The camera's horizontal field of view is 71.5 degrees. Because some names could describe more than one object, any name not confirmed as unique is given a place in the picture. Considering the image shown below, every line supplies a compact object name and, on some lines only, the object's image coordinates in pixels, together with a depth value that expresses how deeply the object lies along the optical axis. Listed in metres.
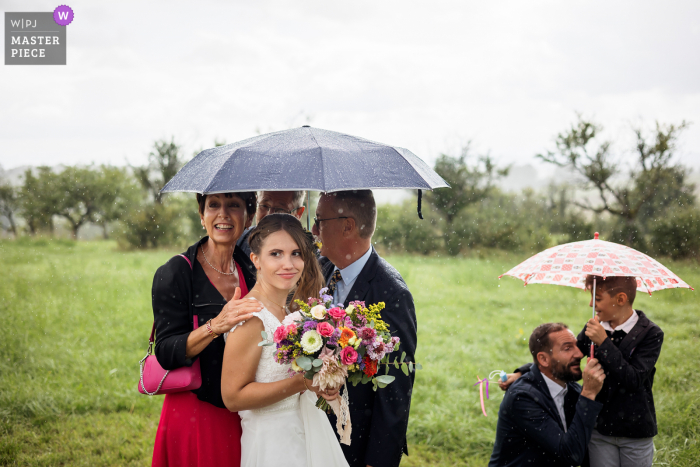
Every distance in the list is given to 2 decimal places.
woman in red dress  2.60
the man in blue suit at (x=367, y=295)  2.70
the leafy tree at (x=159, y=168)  24.97
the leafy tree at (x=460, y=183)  23.95
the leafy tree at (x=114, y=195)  25.88
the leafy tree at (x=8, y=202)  24.61
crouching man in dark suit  3.27
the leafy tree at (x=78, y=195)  26.88
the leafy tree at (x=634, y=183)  21.14
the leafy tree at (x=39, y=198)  25.23
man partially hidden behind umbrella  3.82
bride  2.38
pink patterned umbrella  3.24
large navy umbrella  2.31
